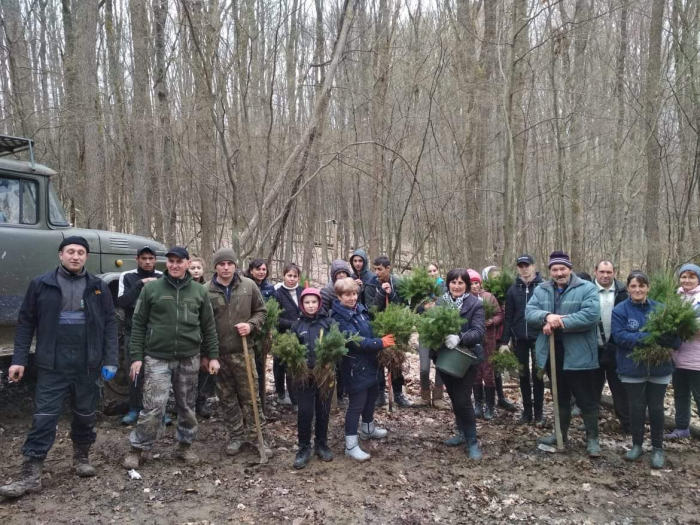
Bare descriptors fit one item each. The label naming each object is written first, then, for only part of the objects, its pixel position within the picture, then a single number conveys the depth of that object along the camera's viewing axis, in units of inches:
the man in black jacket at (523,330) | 217.2
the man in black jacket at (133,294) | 201.0
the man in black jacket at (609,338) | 201.6
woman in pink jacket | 190.1
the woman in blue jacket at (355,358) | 180.4
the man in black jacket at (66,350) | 151.9
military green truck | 199.8
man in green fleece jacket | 168.2
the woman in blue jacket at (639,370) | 174.7
